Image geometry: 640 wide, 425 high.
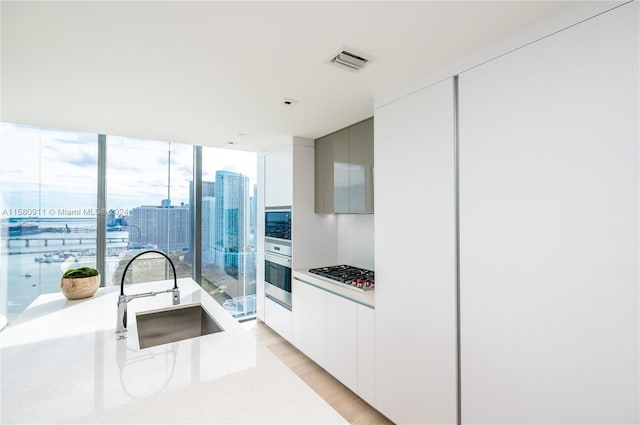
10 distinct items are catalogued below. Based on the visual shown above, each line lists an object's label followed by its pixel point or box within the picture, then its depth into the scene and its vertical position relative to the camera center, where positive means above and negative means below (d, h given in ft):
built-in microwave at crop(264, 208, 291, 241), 11.42 -0.36
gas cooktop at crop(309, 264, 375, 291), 8.20 -1.94
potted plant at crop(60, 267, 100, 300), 6.57 -1.54
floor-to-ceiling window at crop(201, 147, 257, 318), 13.41 -0.61
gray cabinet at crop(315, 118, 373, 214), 8.80 +1.49
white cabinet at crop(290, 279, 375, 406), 7.66 -3.61
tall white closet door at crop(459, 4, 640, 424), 3.74 -0.22
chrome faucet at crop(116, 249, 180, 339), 4.80 -1.66
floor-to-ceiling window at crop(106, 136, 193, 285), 11.39 +0.39
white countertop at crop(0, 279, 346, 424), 2.97 -1.99
